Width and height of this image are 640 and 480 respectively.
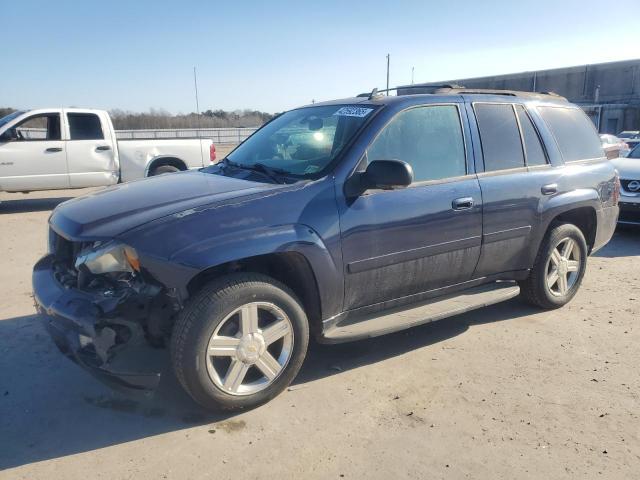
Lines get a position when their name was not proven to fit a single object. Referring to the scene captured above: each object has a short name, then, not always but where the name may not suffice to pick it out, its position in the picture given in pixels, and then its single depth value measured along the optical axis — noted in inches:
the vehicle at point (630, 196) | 315.9
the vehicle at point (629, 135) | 1023.0
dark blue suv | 114.0
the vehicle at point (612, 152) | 236.2
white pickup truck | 394.5
